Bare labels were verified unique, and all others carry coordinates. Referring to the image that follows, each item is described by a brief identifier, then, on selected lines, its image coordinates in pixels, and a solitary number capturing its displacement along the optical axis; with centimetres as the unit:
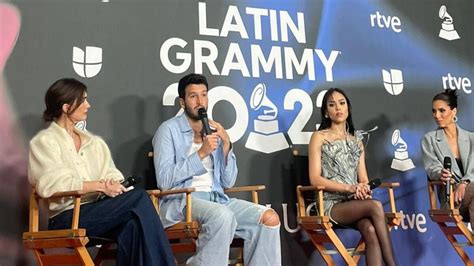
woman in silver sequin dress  396
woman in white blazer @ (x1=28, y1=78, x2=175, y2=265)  324
